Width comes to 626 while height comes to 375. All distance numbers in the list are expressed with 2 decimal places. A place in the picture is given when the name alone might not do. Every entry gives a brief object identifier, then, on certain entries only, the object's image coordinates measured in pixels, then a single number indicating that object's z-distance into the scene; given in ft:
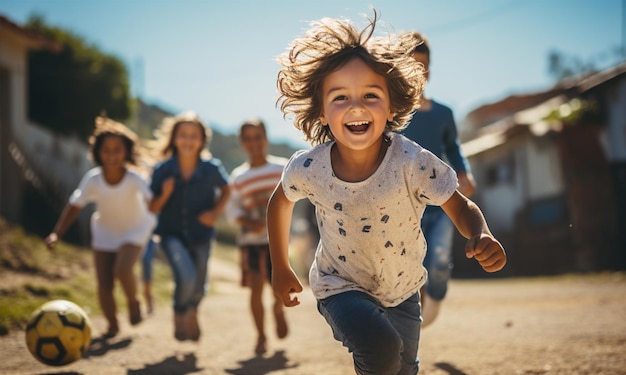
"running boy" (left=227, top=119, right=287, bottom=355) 20.13
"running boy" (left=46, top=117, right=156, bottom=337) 21.53
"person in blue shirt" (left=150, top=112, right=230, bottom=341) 19.60
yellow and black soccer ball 14.49
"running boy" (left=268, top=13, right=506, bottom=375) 9.67
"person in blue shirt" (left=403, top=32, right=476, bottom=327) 16.29
